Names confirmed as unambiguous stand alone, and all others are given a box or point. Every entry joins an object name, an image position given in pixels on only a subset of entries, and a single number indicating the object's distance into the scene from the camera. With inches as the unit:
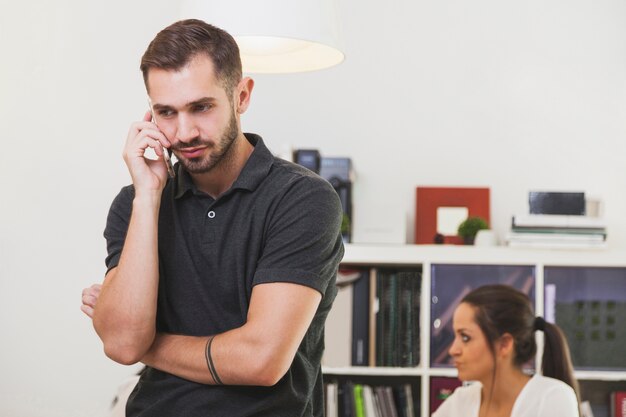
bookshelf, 128.4
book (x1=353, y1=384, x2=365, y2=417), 131.0
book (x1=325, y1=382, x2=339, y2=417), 130.7
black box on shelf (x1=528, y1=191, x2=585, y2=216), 131.7
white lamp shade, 75.6
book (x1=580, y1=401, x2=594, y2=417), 127.8
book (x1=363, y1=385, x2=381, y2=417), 130.8
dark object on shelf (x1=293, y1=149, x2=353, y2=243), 135.3
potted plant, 134.7
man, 62.9
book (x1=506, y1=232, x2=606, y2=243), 128.6
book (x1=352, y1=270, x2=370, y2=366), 131.0
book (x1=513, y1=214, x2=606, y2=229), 128.5
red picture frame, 140.6
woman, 113.7
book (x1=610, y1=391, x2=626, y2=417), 129.4
